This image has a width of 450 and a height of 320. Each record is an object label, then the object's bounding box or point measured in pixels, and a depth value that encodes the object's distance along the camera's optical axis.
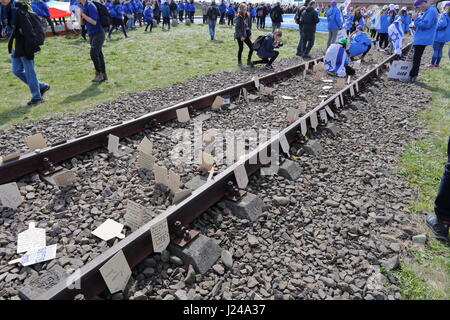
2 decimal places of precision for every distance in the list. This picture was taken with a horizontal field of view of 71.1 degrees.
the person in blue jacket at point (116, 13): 16.57
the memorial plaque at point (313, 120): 4.89
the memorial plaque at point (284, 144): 4.06
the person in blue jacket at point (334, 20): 12.57
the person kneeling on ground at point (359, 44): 11.69
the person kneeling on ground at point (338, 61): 9.04
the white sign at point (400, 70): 9.23
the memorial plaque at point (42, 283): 2.05
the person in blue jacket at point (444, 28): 10.12
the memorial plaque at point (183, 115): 5.14
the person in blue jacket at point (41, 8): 15.79
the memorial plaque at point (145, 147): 3.76
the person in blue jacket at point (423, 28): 8.29
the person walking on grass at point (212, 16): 17.02
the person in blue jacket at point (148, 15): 20.34
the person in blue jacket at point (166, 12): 21.55
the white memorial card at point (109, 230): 2.66
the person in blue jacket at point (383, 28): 14.90
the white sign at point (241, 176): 3.23
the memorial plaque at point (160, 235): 2.38
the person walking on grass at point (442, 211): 2.89
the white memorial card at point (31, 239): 2.55
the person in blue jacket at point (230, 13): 26.22
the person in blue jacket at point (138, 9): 22.28
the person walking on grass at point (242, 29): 10.16
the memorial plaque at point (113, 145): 4.05
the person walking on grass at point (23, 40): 5.69
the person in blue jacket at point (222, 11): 27.25
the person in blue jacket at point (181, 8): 27.72
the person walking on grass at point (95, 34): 7.02
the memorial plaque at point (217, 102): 5.77
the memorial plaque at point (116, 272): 2.09
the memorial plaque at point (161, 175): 3.26
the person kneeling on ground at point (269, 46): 9.89
